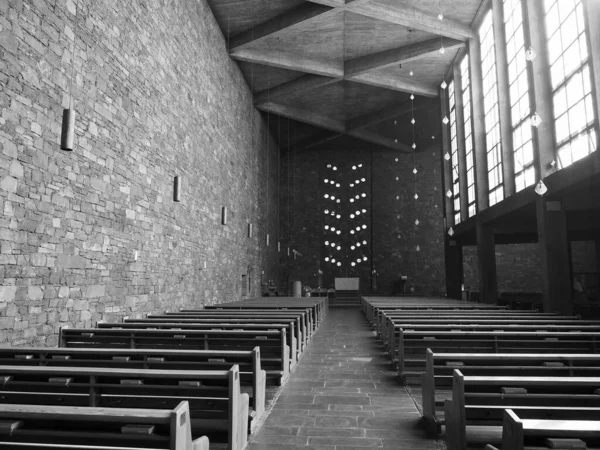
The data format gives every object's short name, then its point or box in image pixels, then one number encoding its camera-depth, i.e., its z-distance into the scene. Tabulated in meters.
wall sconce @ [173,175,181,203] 8.66
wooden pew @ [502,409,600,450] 1.50
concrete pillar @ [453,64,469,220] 14.38
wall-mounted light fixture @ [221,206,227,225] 12.16
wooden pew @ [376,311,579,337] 6.06
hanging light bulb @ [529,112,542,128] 7.04
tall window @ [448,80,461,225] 15.03
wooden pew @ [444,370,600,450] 2.37
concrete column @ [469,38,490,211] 12.57
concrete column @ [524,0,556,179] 8.69
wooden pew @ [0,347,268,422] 3.17
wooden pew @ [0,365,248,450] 2.43
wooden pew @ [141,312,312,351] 5.75
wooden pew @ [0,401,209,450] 1.57
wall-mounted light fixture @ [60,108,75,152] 5.16
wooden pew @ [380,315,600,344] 5.25
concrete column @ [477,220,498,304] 12.08
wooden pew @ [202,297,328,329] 9.14
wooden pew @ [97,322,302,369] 5.05
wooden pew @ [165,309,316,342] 6.66
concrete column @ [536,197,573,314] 8.28
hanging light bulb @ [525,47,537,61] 7.23
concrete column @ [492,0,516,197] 10.72
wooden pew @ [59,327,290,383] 4.43
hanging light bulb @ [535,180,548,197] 7.64
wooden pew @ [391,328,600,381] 4.48
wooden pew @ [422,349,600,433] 3.04
